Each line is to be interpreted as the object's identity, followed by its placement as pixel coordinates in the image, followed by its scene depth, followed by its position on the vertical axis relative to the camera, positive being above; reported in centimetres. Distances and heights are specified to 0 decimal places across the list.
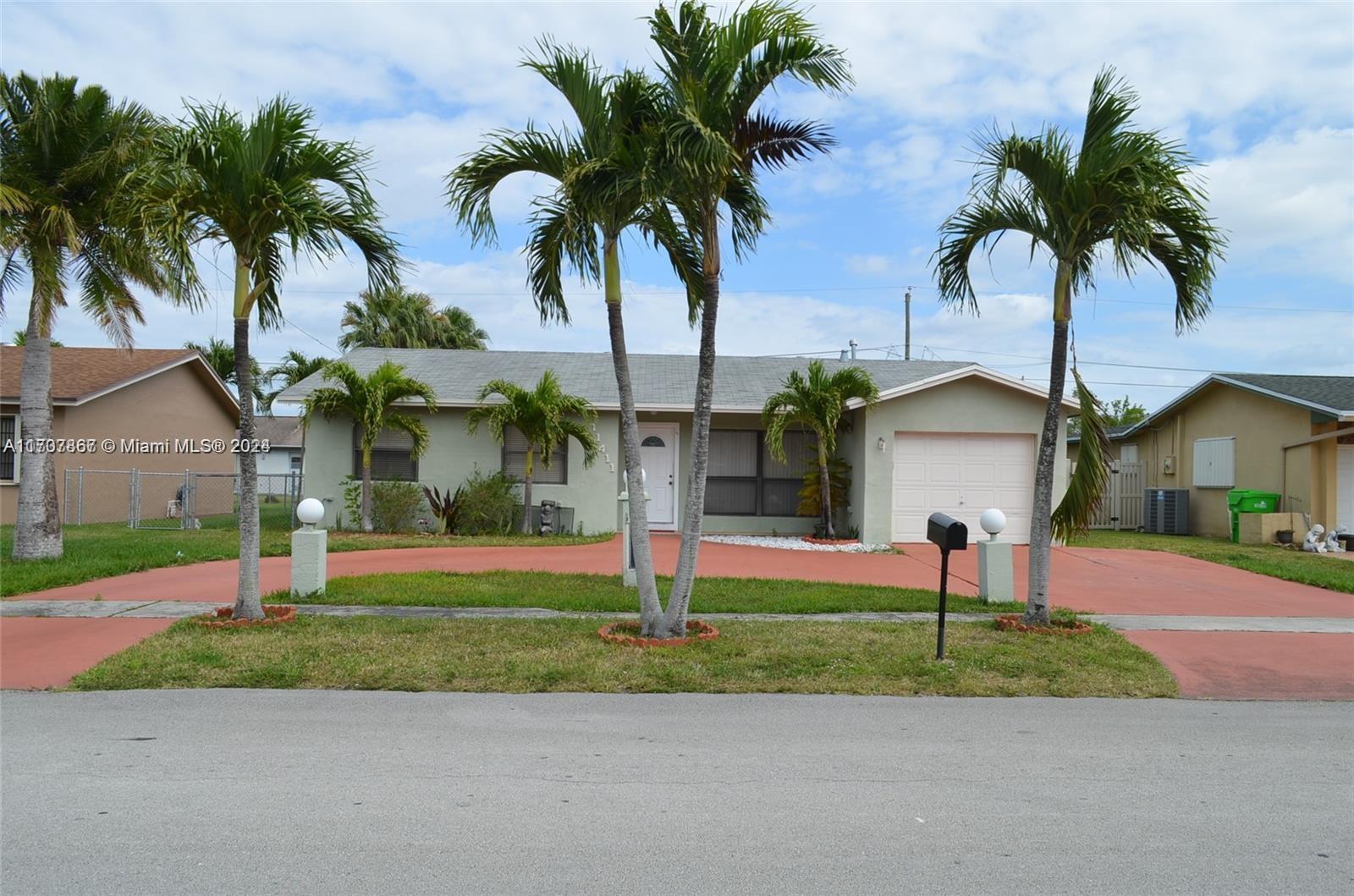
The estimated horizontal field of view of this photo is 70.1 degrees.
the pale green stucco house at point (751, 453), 1728 +67
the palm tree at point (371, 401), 1712 +155
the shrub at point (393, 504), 1802 -33
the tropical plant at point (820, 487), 1809 +1
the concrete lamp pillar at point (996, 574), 1091 -97
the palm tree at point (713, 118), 780 +316
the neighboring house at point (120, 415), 2130 +168
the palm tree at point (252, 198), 859 +263
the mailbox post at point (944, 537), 781 -40
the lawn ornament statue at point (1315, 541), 1761 -96
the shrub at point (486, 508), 1805 -39
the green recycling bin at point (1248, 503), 1939 -29
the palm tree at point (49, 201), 1266 +382
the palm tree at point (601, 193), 802 +252
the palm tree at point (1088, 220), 849 +250
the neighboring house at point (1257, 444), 1870 +97
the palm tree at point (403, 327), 3166 +542
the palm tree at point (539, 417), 1686 +126
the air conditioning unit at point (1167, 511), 2220 -52
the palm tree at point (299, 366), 2344 +327
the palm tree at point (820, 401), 1666 +151
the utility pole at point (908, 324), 4141 +707
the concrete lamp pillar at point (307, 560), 1058 -81
